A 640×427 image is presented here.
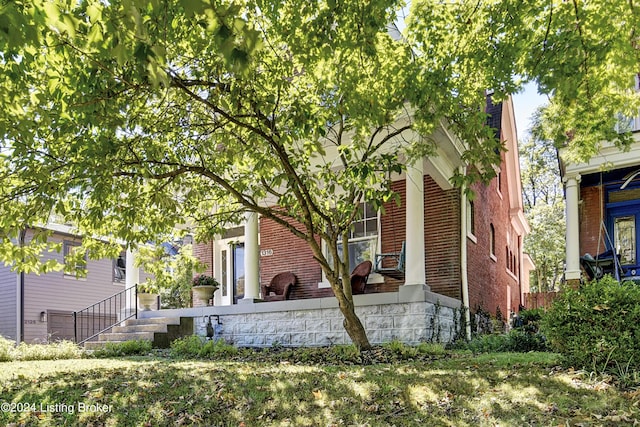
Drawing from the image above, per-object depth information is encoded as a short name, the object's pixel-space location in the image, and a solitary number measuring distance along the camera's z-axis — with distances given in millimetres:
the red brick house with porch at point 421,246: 9692
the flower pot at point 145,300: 12336
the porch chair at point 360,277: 10844
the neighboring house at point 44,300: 16375
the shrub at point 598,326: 4730
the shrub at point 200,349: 8578
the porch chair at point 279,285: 12711
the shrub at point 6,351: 8753
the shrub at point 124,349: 9359
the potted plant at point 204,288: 12211
